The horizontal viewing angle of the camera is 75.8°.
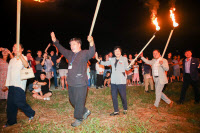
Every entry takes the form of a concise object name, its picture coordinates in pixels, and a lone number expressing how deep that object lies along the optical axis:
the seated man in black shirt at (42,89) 7.19
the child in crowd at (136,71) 11.97
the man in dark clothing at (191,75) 6.61
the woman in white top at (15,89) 3.98
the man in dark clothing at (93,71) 11.34
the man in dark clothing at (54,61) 10.05
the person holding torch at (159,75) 5.62
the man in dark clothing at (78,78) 3.92
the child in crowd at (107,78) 11.33
